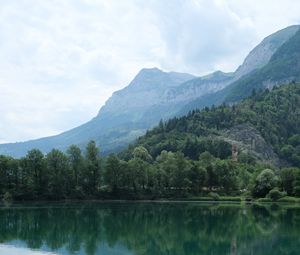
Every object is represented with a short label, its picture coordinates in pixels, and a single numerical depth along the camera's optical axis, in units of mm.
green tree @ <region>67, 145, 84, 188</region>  106681
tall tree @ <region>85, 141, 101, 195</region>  107360
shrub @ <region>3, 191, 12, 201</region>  94704
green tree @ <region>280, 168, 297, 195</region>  107263
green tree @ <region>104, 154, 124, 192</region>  107166
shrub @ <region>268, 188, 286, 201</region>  102317
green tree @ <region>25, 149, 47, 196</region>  102123
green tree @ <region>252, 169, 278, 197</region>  106196
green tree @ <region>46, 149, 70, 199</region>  102899
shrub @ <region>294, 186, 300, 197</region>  104742
